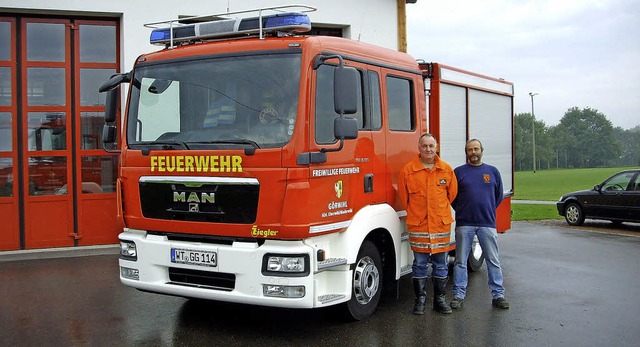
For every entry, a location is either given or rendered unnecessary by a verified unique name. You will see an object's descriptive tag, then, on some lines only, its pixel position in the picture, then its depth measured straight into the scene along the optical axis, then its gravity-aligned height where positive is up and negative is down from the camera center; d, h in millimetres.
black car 13922 -873
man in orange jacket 5965 -329
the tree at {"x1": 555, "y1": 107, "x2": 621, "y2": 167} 120500 +5318
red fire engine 4922 +33
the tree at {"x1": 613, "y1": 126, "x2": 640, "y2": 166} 129750 +4688
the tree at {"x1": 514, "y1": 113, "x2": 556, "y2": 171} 116250 +4060
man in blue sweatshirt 6383 -526
